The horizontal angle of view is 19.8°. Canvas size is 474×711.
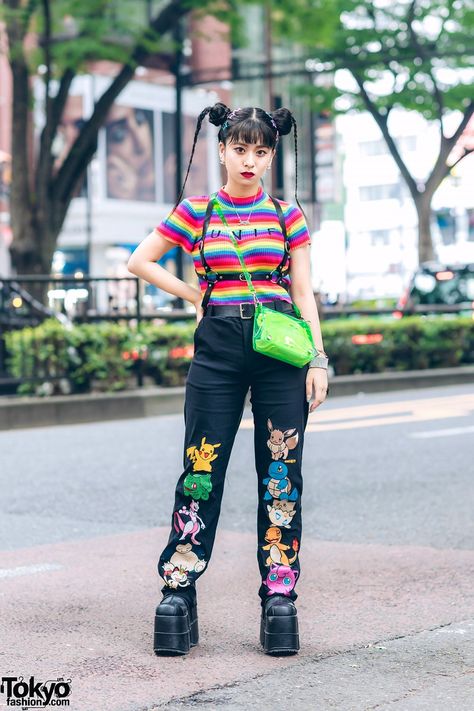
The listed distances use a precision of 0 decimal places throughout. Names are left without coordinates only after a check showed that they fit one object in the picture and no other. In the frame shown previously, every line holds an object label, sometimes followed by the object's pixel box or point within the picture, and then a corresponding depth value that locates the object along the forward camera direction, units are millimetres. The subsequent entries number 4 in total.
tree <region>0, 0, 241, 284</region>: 18422
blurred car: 27266
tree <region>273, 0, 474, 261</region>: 27516
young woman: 4320
